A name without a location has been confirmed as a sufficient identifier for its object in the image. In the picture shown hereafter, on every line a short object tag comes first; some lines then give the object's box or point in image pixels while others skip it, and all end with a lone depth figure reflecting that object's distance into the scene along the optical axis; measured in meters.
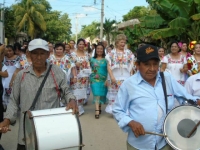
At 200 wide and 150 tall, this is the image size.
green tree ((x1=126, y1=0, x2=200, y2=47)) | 8.73
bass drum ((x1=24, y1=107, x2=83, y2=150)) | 1.79
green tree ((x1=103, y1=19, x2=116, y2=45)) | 25.56
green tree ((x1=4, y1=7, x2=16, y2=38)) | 26.41
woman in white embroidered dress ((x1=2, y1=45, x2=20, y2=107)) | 4.74
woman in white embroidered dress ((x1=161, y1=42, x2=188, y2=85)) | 4.98
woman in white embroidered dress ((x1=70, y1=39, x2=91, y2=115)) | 5.08
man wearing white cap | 2.09
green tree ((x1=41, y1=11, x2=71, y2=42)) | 38.18
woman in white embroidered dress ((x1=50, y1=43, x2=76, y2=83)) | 4.85
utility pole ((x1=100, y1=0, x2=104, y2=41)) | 19.41
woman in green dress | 5.01
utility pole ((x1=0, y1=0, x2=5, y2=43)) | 10.32
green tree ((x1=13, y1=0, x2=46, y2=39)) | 30.77
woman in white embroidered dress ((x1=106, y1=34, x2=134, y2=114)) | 4.78
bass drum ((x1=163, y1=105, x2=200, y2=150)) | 1.71
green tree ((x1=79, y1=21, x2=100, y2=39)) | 64.70
